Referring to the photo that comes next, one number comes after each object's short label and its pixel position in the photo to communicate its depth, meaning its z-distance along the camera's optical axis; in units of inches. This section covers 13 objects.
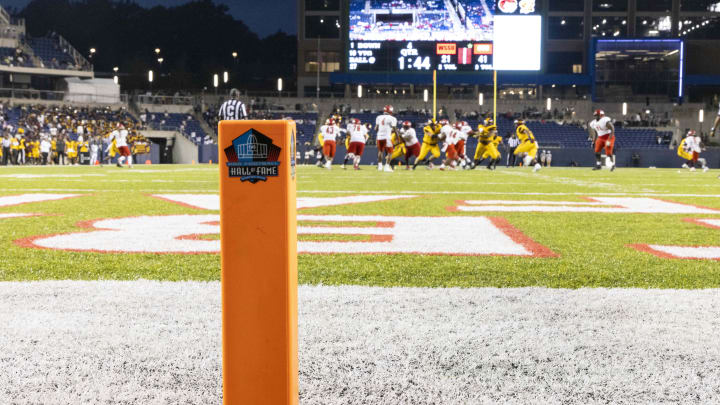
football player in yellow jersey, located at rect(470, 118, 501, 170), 859.0
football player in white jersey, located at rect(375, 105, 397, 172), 837.8
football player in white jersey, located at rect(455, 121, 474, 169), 906.3
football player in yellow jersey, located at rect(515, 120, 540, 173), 861.8
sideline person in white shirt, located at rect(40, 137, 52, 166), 1302.9
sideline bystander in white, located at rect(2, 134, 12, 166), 1283.2
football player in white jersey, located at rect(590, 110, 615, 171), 831.7
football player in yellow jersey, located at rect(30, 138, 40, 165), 1337.4
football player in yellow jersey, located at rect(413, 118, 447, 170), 871.7
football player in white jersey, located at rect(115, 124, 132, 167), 986.7
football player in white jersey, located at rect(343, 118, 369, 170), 873.5
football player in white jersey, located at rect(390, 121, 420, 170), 883.4
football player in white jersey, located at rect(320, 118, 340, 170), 873.5
